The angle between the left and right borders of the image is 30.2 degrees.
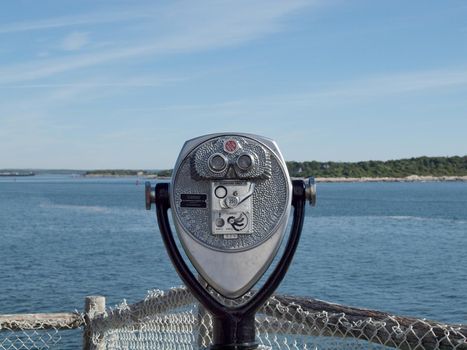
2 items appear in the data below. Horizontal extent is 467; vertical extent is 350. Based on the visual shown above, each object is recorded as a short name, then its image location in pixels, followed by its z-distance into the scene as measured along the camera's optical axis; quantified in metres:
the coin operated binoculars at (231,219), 2.66
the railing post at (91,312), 4.88
